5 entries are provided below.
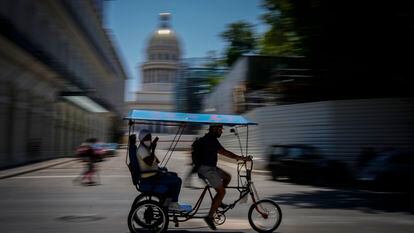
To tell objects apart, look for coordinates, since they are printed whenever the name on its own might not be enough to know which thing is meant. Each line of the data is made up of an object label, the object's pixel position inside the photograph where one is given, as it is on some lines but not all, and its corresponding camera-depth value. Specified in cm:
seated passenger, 923
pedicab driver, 935
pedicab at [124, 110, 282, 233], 917
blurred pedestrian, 2006
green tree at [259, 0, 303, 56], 2350
